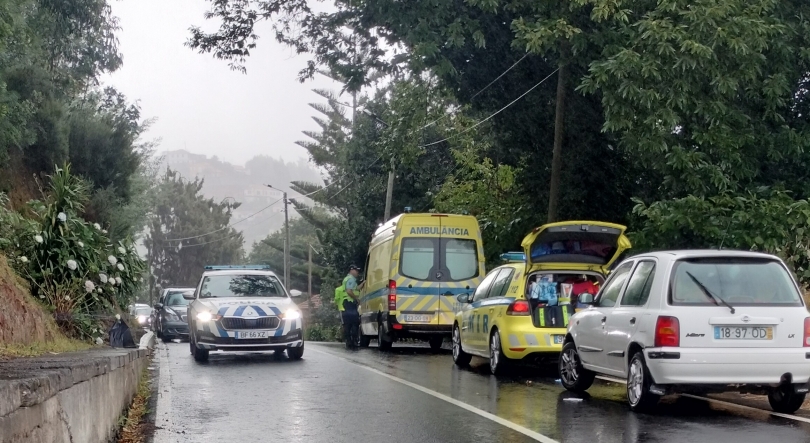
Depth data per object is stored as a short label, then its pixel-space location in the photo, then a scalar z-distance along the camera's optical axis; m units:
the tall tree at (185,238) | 106.50
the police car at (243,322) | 17.80
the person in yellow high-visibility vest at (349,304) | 24.47
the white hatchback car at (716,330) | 9.93
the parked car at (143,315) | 41.64
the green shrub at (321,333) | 55.00
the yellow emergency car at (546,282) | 14.48
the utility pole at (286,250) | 66.66
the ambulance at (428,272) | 21.22
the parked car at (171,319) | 33.47
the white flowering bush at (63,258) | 14.93
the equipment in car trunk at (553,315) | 14.55
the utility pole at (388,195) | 41.66
